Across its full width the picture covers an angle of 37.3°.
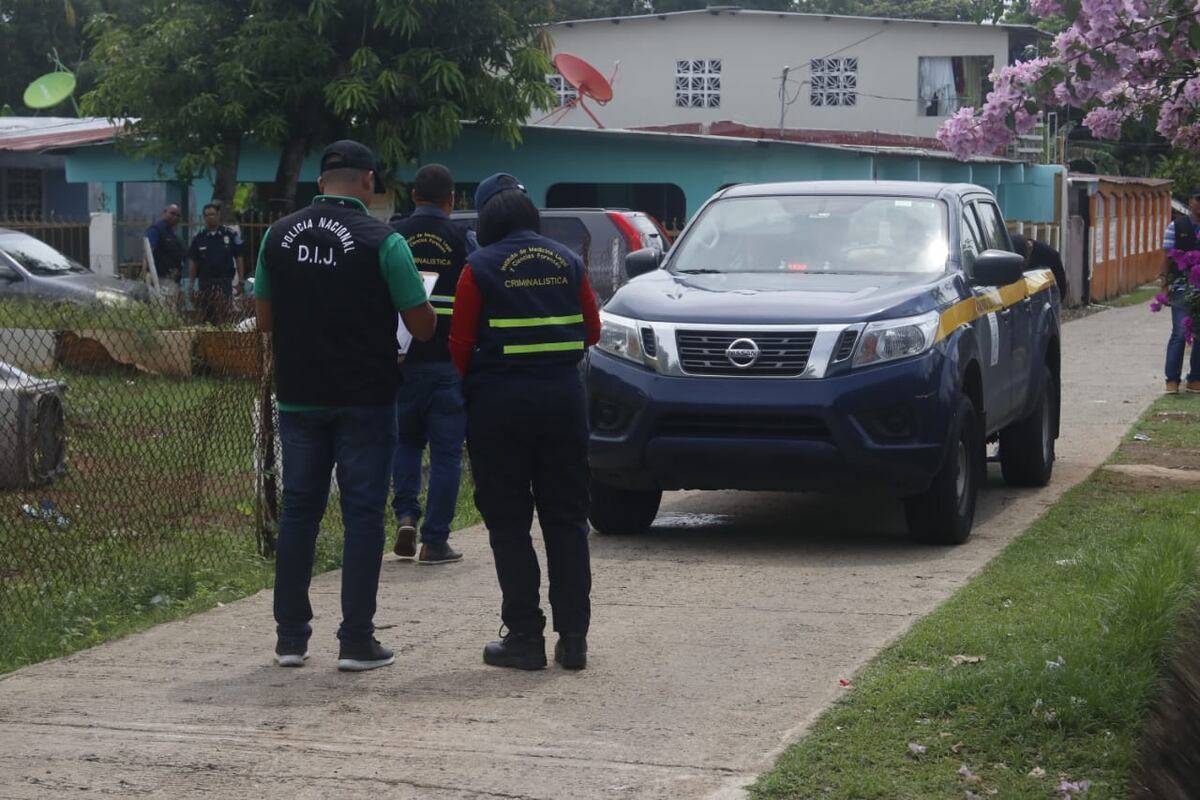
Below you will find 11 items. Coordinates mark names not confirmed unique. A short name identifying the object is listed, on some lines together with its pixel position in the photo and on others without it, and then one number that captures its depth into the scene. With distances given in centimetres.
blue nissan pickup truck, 845
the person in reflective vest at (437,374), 827
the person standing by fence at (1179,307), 1528
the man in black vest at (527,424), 625
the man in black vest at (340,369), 618
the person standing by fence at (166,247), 2267
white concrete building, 4084
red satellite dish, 2902
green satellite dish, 3525
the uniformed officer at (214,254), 2056
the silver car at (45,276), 2136
